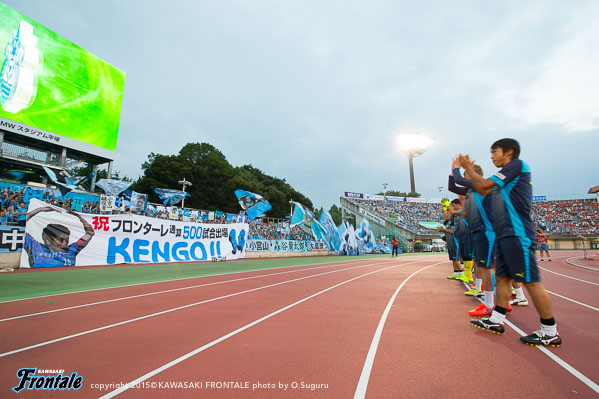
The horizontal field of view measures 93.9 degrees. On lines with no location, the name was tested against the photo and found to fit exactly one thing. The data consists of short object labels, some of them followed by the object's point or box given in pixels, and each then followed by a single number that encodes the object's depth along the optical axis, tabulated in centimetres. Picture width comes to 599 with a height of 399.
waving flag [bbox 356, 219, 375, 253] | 2974
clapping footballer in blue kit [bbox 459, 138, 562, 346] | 296
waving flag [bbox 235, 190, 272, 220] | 2316
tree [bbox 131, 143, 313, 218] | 3625
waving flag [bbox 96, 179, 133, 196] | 1892
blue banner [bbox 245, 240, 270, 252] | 1953
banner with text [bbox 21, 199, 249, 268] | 935
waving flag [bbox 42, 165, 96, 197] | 1255
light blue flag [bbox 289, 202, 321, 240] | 2152
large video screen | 1769
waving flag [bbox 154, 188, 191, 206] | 2683
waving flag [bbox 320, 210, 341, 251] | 2473
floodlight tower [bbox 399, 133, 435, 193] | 5969
